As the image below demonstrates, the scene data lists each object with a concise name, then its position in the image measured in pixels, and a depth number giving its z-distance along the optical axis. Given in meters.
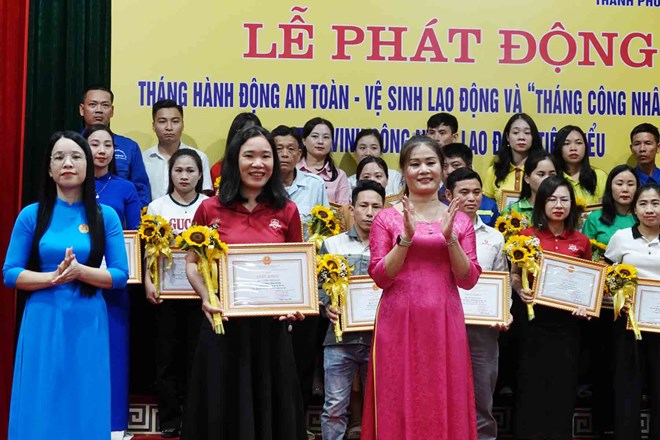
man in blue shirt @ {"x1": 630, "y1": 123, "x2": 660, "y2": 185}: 6.75
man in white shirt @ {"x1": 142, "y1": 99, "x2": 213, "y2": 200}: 6.38
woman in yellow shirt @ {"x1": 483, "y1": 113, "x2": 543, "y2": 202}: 6.64
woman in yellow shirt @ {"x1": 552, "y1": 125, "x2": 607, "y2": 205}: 6.41
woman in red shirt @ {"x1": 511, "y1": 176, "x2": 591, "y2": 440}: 5.29
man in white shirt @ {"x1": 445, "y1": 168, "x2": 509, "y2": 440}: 5.01
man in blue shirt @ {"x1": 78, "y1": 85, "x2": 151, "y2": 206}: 6.00
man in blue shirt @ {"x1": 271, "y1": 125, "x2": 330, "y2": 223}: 5.86
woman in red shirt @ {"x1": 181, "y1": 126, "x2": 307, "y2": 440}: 3.86
